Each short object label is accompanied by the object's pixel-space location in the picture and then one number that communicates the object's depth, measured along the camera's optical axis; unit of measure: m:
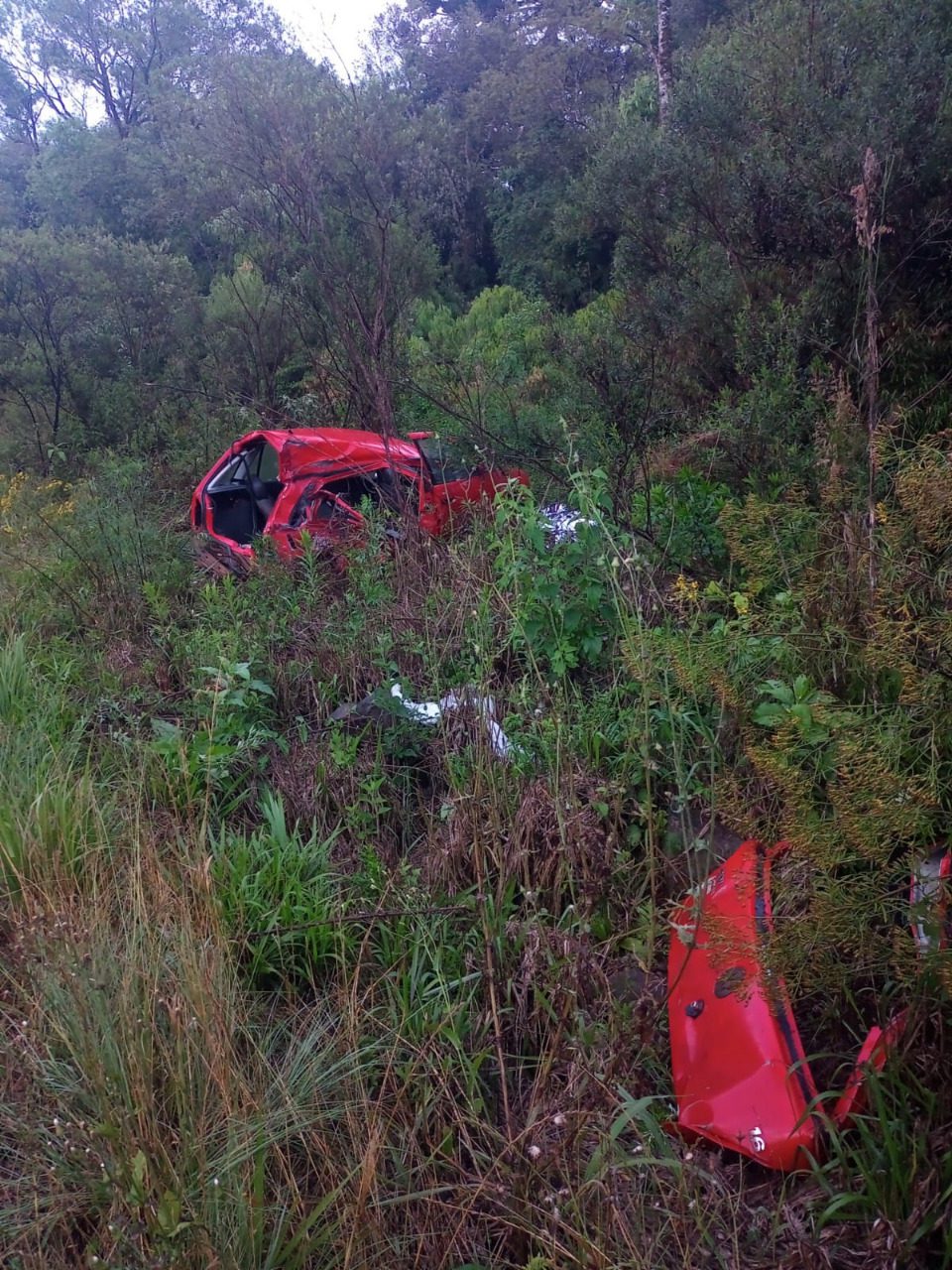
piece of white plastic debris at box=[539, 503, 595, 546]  4.11
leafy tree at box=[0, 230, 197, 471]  12.37
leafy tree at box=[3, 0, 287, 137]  25.61
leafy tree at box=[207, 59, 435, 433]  7.90
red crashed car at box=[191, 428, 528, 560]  6.48
